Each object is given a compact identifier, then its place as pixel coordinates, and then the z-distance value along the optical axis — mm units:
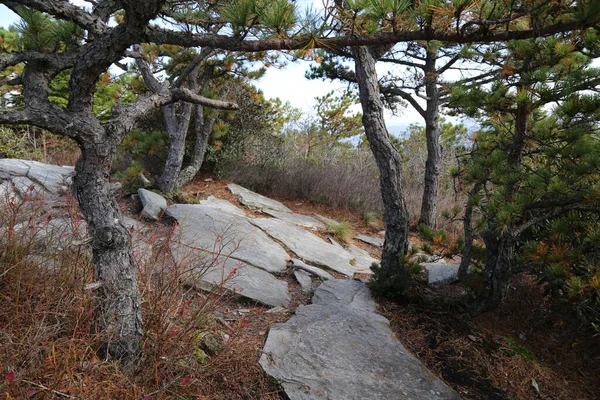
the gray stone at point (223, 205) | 6379
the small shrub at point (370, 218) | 7962
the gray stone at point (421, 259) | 3466
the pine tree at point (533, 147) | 2475
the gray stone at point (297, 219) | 6812
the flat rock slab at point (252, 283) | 3363
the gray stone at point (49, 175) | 5367
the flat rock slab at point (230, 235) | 4273
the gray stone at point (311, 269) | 4401
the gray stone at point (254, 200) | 7174
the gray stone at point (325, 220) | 7470
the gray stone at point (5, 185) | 4590
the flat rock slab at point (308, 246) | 5008
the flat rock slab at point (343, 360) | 2193
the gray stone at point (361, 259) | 5257
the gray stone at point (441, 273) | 4238
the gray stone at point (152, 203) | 5051
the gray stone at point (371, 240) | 6880
